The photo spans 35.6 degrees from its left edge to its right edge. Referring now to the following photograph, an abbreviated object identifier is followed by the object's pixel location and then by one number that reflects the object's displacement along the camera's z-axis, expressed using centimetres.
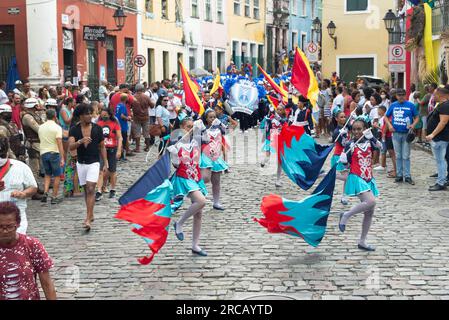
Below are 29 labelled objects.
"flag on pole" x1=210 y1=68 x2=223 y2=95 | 1559
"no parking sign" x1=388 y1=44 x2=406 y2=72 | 2127
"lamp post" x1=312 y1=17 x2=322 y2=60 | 3774
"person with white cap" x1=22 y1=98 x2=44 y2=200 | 1255
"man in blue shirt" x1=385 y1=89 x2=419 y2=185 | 1367
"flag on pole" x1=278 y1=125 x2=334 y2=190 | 1088
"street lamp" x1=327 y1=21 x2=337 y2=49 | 3716
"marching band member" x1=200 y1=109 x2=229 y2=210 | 1085
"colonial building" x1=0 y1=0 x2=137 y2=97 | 2355
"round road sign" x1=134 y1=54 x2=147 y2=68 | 2686
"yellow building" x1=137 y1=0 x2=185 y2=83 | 3297
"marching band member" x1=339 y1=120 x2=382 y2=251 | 865
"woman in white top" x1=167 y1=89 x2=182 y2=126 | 1986
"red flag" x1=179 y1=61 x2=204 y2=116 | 1094
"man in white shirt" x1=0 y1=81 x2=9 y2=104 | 1597
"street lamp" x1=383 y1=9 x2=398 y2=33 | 2536
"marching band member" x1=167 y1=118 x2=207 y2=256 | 855
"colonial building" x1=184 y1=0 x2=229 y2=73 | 3893
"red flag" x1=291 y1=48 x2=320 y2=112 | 1258
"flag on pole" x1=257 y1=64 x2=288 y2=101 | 1534
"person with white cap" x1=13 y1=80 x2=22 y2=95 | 1988
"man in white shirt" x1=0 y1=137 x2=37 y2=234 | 646
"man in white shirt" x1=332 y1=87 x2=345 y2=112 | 2034
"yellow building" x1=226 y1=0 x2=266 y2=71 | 4516
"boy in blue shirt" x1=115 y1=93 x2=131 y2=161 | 1680
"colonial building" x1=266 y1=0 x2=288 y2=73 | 5175
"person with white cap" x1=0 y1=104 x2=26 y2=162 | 1050
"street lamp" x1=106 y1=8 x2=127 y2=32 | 2547
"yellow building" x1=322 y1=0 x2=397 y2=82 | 3934
